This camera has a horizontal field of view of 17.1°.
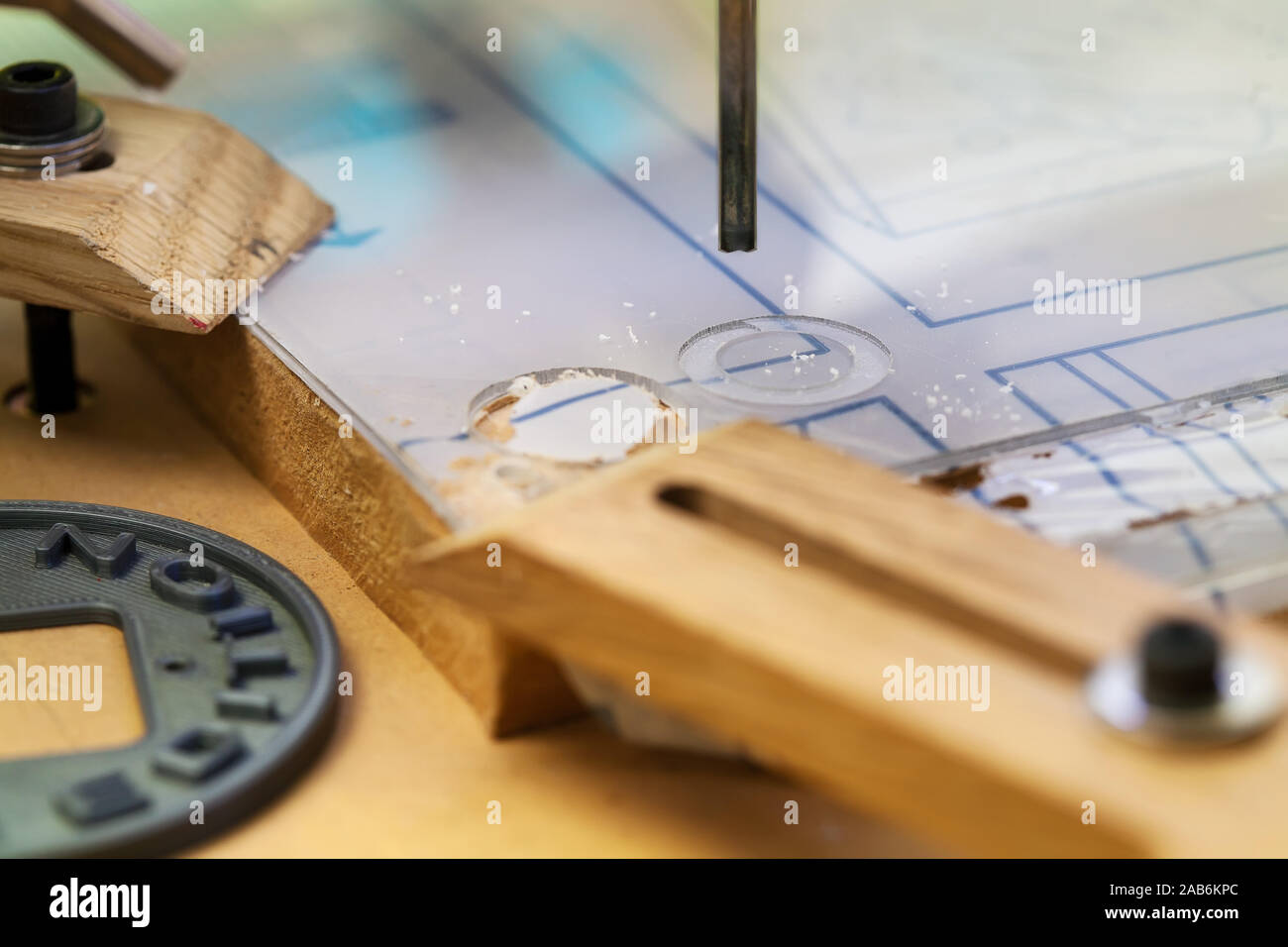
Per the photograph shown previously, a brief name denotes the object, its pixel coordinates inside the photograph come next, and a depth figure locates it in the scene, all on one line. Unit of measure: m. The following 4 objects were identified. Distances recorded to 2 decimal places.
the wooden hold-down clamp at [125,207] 0.46
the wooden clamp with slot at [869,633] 0.40
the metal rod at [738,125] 0.44
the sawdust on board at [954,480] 0.45
